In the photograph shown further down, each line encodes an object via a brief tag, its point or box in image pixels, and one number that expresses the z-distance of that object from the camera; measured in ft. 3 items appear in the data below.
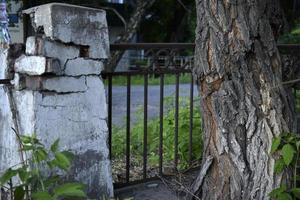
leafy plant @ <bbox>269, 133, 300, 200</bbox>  9.60
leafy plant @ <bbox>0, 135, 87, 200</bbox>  8.29
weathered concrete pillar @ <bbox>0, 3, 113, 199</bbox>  10.37
